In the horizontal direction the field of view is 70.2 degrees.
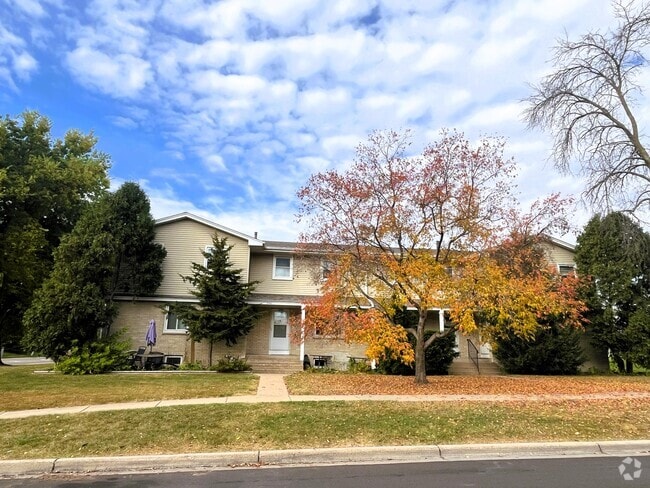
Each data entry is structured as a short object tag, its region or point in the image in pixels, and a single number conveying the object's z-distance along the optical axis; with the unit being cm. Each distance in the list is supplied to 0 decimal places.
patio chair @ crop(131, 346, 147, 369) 1898
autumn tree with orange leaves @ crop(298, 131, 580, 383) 1318
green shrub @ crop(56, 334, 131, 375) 1675
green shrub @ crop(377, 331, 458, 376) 1952
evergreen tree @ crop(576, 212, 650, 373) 2014
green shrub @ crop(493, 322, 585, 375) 2020
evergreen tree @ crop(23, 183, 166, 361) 1750
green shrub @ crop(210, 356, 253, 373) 1859
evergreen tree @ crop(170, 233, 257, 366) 1961
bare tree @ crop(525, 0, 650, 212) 1723
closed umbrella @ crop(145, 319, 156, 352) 1928
